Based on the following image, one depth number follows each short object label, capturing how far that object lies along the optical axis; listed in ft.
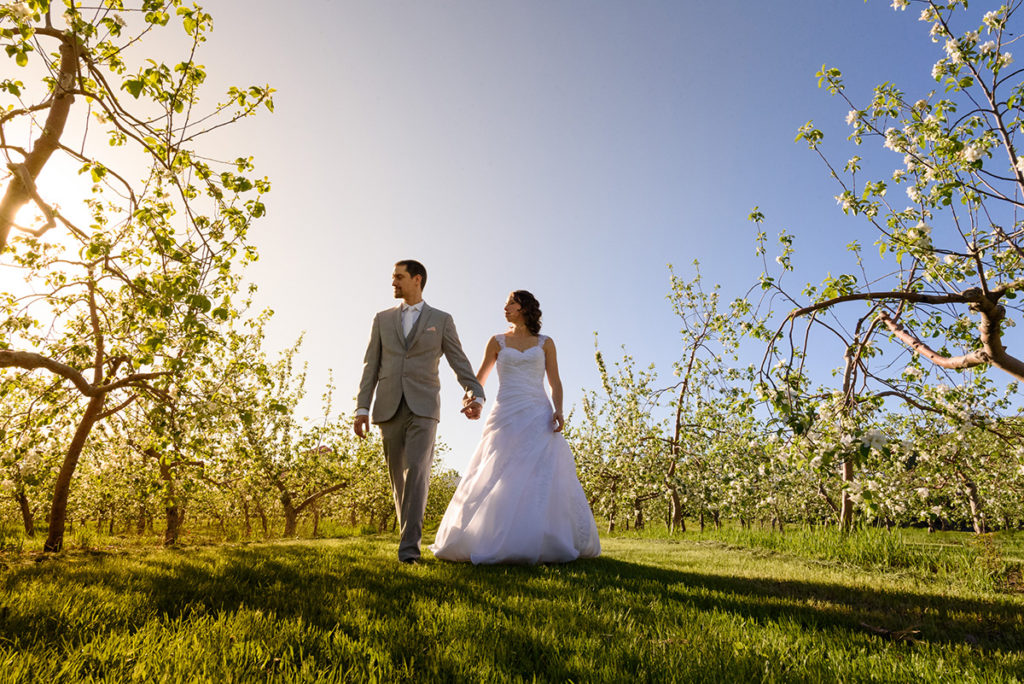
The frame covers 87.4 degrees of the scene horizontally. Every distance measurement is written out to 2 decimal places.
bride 19.81
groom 20.11
